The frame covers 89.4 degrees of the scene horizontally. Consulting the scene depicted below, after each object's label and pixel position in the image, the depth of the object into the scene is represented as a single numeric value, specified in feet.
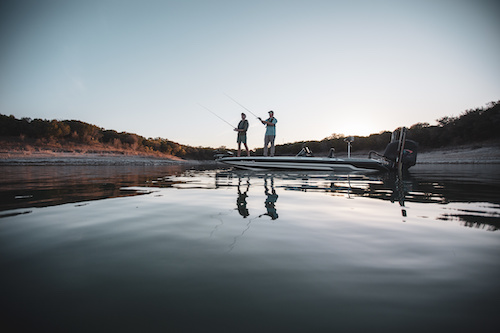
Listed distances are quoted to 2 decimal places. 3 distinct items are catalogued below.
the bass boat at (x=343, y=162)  35.35
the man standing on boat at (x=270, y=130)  39.50
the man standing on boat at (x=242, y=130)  40.32
